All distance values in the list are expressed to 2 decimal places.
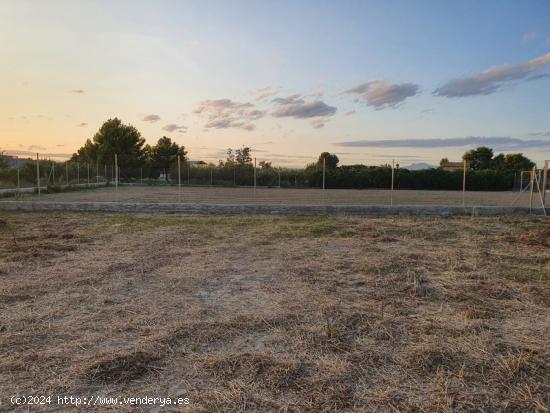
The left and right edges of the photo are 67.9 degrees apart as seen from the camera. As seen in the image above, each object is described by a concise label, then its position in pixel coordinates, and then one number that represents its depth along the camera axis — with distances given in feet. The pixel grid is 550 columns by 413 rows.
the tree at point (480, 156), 214.69
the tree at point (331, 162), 115.96
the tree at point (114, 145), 135.03
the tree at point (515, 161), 193.30
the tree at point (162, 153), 154.71
